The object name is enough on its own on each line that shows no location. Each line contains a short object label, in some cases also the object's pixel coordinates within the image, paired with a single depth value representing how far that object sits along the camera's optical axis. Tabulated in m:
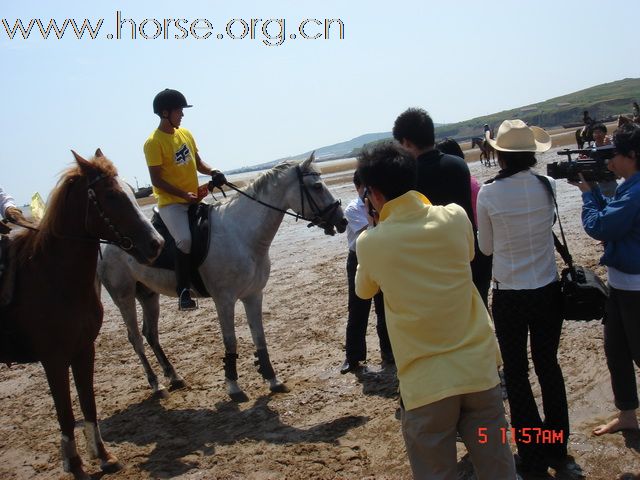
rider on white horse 6.24
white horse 6.26
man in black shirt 4.47
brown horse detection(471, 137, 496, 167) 30.37
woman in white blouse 3.60
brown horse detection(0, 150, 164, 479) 4.60
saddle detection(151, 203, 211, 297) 6.29
